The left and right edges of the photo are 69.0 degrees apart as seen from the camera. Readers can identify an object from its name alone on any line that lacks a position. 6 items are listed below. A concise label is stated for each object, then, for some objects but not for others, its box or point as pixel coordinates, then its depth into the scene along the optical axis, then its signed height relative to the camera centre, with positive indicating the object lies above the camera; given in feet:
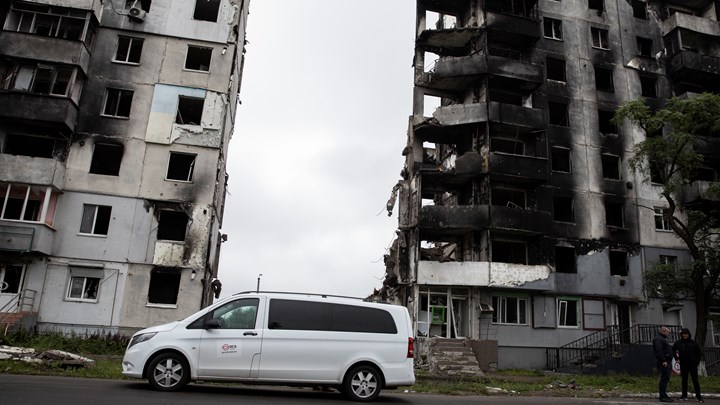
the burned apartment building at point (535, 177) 91.76 +31.36
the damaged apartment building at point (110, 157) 78.84 +26.90
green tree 70.74 +25.98
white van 32.68 -0.88
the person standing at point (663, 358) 45.32 -0.10
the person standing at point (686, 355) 47.11 +0.27
